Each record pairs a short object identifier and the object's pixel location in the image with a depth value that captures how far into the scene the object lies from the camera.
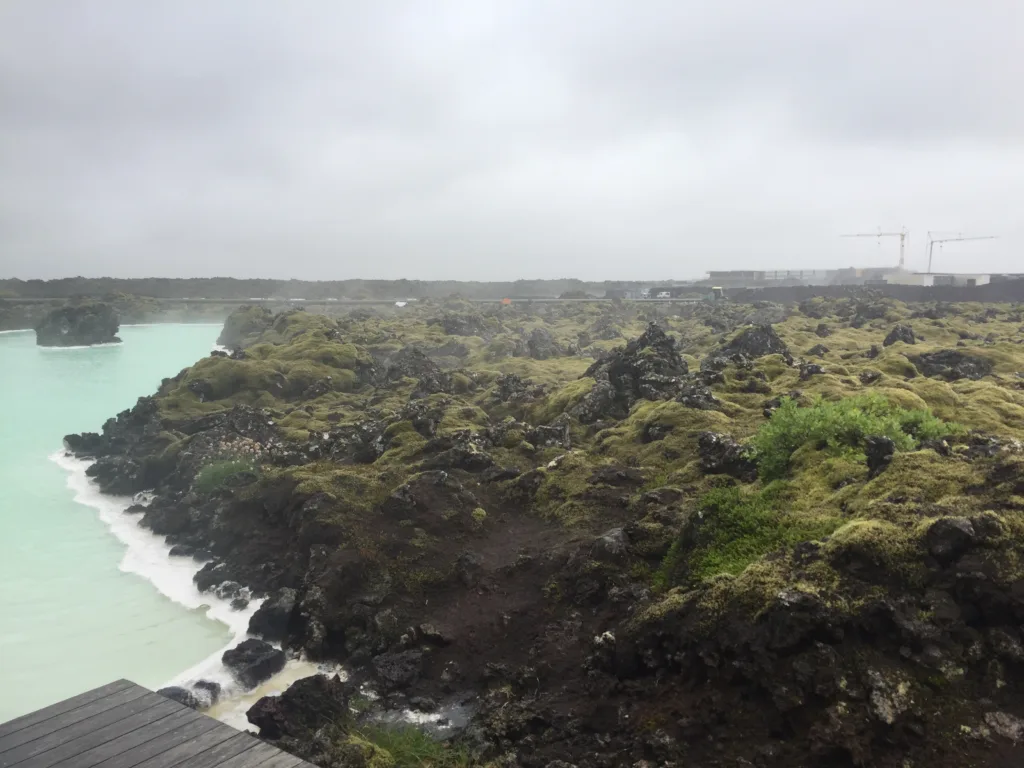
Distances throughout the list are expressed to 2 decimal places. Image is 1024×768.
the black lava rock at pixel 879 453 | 9.49
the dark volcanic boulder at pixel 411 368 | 25.98
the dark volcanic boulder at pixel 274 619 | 10.91
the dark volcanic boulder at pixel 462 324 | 48.06
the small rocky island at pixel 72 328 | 65.12
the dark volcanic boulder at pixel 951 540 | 6.73
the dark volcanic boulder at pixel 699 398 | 15.70
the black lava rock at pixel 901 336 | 28.93
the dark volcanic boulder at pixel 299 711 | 8.01
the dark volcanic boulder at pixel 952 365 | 19.55
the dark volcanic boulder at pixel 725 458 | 11.54
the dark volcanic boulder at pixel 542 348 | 36.06
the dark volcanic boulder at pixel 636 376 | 18.22
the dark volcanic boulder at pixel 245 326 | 55.91
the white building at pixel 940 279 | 78.54
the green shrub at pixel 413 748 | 7.10
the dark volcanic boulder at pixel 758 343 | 23.94
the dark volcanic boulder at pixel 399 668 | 8.80
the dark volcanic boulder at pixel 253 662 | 9.81
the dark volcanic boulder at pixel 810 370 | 18.36
